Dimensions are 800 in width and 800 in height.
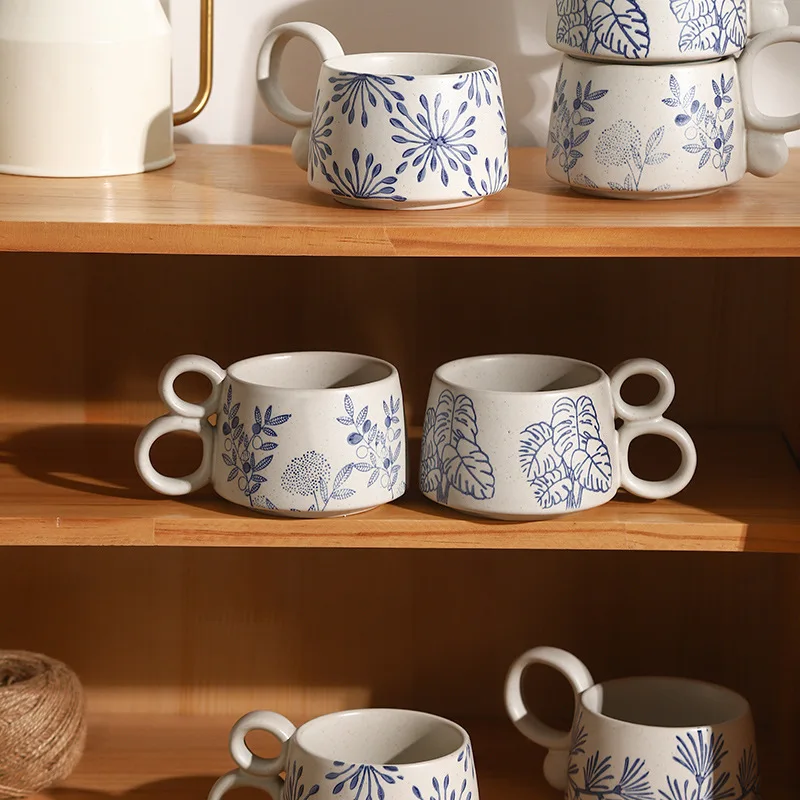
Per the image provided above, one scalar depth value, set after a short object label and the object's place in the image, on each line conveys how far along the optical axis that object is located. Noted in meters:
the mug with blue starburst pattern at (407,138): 1.62
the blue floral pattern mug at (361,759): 1.69
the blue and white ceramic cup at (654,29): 1.64
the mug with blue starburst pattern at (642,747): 1.72
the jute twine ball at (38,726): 1.79
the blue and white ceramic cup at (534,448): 1.65
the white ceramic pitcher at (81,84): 1.67
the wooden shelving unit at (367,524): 1.67
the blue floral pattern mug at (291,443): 1.65
